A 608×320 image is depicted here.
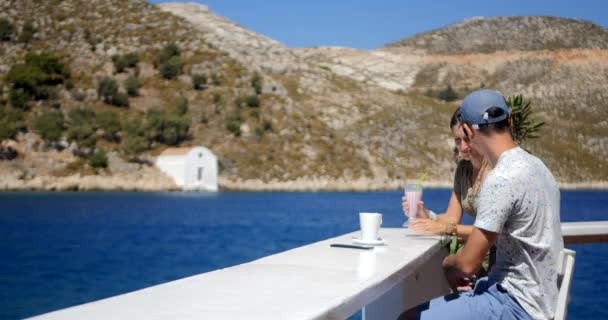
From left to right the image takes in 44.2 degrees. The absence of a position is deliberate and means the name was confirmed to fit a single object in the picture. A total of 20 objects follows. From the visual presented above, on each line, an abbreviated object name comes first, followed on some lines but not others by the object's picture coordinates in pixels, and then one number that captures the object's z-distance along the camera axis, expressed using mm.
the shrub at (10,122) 44062
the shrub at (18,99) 48656
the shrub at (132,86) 52688
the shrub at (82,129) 46188
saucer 2631
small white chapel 46594
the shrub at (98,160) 46144
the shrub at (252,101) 54969
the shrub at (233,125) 51875
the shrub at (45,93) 50497
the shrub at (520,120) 4279
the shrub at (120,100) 51375
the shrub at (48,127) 45156
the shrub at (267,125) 53469
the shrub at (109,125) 47750
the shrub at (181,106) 51500
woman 2748
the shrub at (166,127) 48375
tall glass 2996
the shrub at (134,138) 47281
